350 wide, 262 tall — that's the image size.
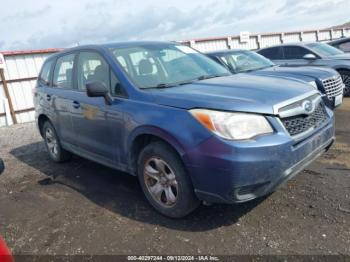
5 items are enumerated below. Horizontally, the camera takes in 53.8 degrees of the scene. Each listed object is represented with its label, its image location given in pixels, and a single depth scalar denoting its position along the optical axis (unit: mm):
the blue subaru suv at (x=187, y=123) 2904
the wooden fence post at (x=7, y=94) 10678
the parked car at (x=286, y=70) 6764
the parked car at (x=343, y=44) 11078
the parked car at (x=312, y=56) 8930
